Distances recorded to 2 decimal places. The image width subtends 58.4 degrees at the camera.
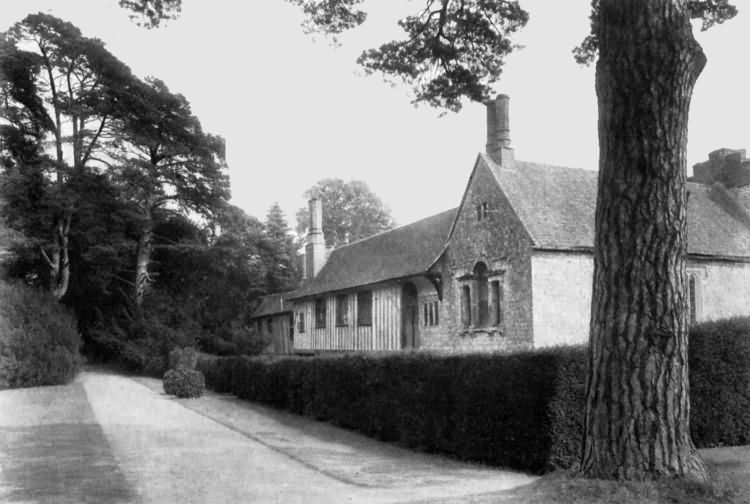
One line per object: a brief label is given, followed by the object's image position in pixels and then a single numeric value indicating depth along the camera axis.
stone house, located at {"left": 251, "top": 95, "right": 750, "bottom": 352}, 19.33
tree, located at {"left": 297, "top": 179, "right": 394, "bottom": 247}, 62.38
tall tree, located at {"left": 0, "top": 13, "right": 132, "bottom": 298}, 23.66
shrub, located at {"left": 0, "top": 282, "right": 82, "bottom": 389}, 21.48
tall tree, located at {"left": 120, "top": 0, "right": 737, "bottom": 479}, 6.06
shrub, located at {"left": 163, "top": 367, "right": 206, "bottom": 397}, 20.97
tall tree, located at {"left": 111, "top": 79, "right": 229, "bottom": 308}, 27.72
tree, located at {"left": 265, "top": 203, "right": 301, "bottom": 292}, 47.97
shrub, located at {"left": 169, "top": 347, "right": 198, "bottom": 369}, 25.80
